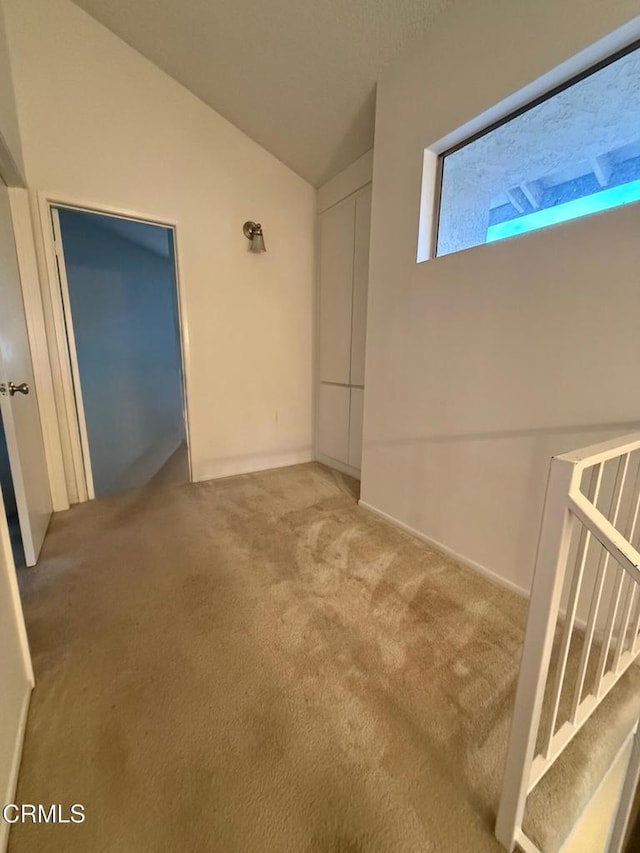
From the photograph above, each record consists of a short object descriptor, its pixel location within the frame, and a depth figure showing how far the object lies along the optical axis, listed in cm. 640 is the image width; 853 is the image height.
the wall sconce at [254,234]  283
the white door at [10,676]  83
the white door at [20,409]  160
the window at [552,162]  124
